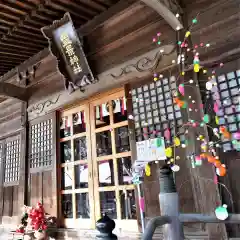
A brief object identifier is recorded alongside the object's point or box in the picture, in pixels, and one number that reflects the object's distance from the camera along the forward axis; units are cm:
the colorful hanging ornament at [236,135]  221
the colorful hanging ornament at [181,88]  255
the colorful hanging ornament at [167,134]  267
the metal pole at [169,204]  159
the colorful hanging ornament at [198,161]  240
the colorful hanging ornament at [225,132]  221
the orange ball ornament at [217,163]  220
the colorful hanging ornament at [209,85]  237
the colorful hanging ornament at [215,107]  238
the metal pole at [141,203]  265
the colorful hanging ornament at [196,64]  244
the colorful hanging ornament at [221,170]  218
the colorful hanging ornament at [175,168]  250
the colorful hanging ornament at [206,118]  237
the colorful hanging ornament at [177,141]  255
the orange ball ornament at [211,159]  224
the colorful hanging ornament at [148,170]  279
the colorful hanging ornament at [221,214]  178
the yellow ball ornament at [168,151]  259
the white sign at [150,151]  271
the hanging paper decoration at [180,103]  250
